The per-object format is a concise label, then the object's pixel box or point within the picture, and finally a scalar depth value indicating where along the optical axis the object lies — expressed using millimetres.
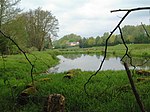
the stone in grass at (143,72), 6488
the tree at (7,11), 14917
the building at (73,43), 71660
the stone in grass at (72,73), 6401
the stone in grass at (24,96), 4331
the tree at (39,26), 32096
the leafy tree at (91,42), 62711
